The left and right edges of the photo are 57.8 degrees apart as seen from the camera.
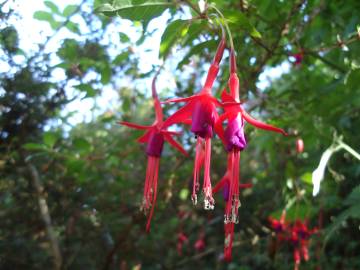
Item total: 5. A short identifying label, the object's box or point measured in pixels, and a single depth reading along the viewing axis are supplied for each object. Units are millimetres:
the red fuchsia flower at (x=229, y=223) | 101
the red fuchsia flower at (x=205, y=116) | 99
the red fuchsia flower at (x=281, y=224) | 245
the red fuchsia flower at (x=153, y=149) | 121
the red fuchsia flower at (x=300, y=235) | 239
